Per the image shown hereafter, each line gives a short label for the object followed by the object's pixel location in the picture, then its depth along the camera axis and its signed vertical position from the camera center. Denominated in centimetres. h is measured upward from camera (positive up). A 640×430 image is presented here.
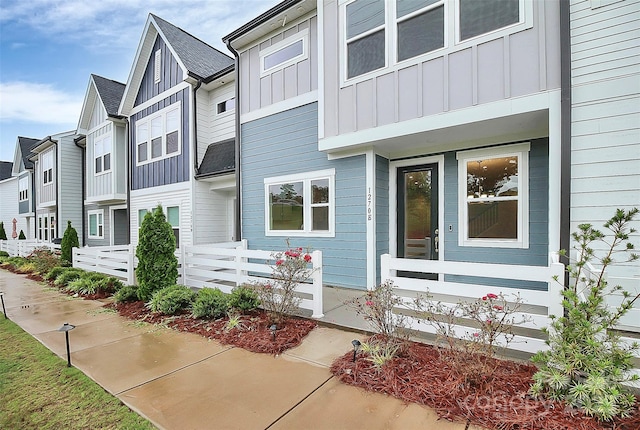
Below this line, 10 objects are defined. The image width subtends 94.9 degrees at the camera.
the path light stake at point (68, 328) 336 -131
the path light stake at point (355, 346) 314 -142
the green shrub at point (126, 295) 591 -162
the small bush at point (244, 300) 482 -143
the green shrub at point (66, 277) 781 -166
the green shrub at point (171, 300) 507 -150
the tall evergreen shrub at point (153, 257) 568 -82
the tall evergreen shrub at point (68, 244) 1041 -102
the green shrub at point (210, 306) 478 -151
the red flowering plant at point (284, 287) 436 -112
